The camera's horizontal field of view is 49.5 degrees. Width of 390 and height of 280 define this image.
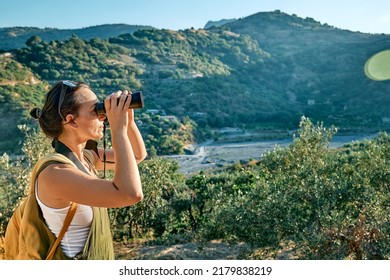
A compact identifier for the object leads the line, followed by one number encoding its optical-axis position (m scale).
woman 1.19
